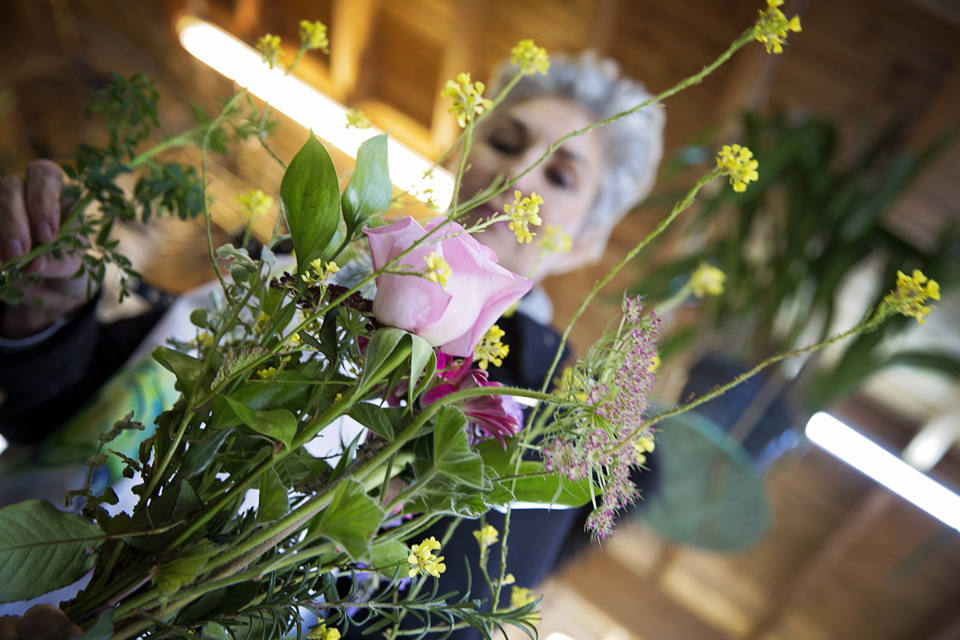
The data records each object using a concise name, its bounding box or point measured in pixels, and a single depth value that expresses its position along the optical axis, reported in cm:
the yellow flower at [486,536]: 35
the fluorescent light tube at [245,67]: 170
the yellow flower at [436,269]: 24
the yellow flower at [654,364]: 28
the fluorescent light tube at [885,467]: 158
